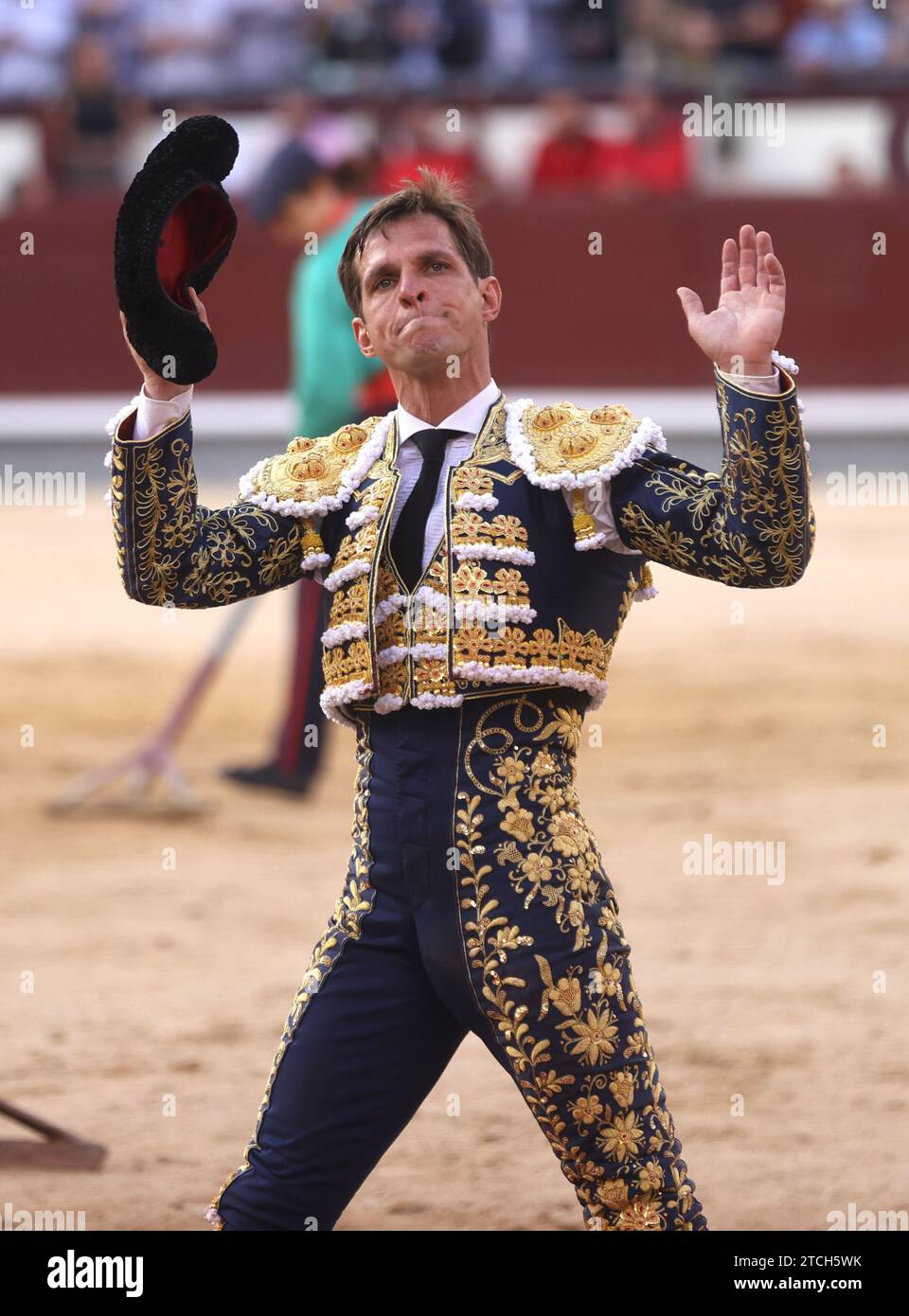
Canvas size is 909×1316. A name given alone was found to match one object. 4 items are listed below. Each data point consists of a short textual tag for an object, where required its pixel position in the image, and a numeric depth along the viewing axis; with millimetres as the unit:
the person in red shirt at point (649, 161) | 24500
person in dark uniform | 4516
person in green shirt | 10969
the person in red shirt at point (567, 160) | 24594
